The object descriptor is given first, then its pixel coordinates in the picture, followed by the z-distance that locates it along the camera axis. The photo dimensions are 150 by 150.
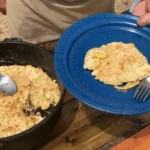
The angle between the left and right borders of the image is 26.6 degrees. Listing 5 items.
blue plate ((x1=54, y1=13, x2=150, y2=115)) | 0.84
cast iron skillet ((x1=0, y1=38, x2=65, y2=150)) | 0.87
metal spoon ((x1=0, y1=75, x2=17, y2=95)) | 1.08
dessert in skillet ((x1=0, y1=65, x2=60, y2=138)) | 0.99
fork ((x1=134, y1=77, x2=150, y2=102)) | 0.85
